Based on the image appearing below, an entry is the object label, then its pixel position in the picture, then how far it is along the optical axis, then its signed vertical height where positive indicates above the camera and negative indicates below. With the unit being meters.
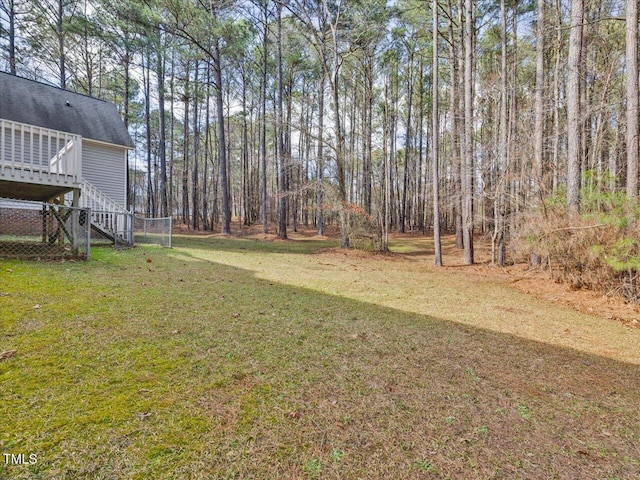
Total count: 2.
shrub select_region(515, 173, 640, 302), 5.16 -0.14
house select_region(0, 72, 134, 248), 6.07 +3.06
